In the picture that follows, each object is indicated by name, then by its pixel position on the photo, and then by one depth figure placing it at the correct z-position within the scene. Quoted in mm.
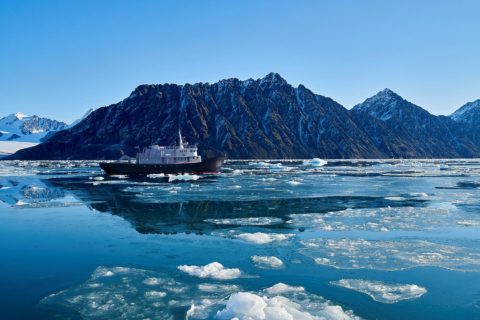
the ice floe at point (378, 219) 25812
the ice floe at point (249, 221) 27703
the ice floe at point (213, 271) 15766
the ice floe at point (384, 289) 13586
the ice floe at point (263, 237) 21812
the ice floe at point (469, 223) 26094
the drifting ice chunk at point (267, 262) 17297
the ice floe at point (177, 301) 11859
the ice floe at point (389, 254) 17359
